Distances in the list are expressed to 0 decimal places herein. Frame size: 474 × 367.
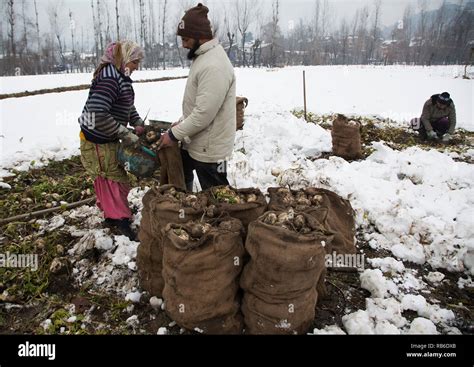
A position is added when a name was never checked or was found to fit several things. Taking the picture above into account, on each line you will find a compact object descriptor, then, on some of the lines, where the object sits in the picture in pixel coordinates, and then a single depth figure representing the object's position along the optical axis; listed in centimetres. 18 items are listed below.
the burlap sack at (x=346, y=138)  598
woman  301
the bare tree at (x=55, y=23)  4213
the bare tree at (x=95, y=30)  3696
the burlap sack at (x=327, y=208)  257
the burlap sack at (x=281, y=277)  202
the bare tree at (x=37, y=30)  3944
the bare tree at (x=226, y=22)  4066
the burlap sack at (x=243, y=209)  251
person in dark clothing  750
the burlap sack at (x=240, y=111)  717
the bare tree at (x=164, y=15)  4234
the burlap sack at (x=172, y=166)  311
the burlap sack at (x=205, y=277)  215
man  271
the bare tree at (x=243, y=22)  4134
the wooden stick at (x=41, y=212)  383
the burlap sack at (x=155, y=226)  244
